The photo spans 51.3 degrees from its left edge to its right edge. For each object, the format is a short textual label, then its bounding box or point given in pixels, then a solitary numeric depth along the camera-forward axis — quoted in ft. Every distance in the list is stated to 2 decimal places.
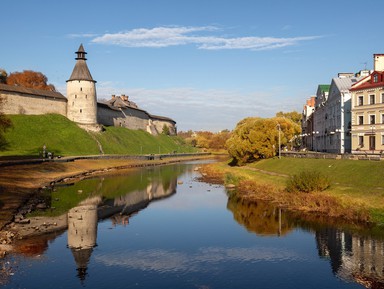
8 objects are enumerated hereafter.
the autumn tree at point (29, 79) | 356.79
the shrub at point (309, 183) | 101.24
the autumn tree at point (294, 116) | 394.52
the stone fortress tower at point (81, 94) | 302.04
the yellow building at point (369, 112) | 149.79
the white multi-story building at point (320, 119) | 215.92
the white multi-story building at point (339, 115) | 173.06
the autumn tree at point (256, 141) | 195.83
